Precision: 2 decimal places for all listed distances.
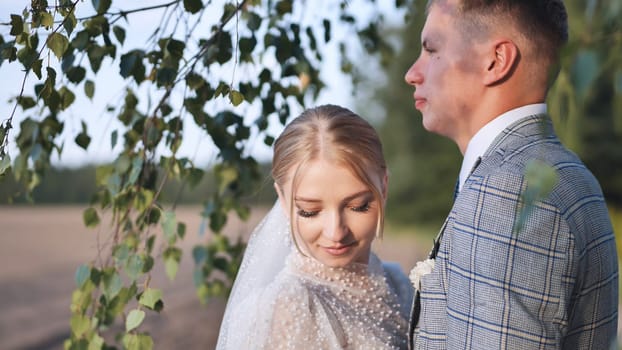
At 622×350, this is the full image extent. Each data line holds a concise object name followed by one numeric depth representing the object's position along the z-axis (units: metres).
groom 1.61
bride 2.00
